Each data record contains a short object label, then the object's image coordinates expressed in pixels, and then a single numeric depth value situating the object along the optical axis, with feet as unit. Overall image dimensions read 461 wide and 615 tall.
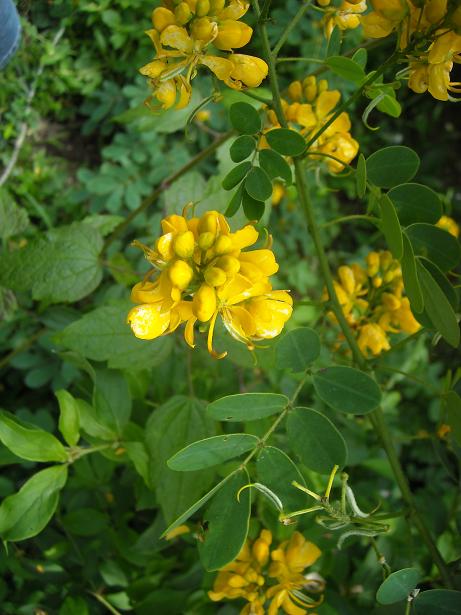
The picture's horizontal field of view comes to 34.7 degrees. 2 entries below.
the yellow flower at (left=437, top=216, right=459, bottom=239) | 1.58
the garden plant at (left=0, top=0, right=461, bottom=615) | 1.00
